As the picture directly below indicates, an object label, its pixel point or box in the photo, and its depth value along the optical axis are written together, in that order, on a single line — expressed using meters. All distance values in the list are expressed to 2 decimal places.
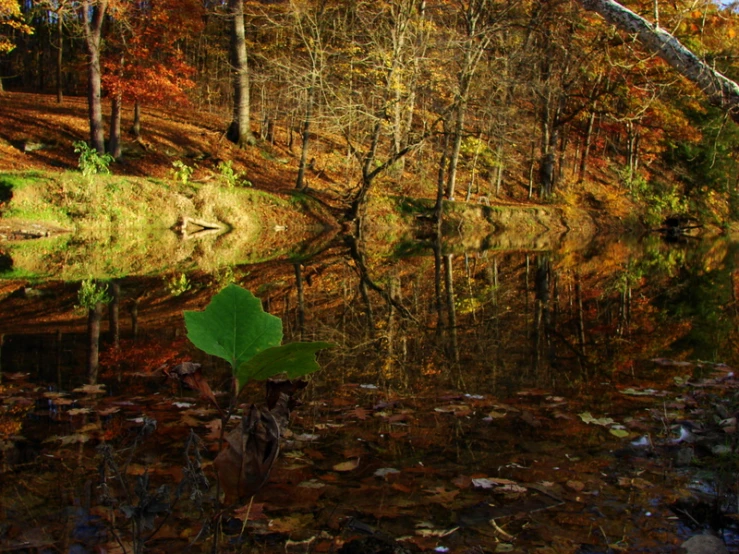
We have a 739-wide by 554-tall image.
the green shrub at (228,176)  18.58
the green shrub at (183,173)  17.93
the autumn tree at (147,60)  18.94
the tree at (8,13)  15.15
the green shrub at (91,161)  15.66
